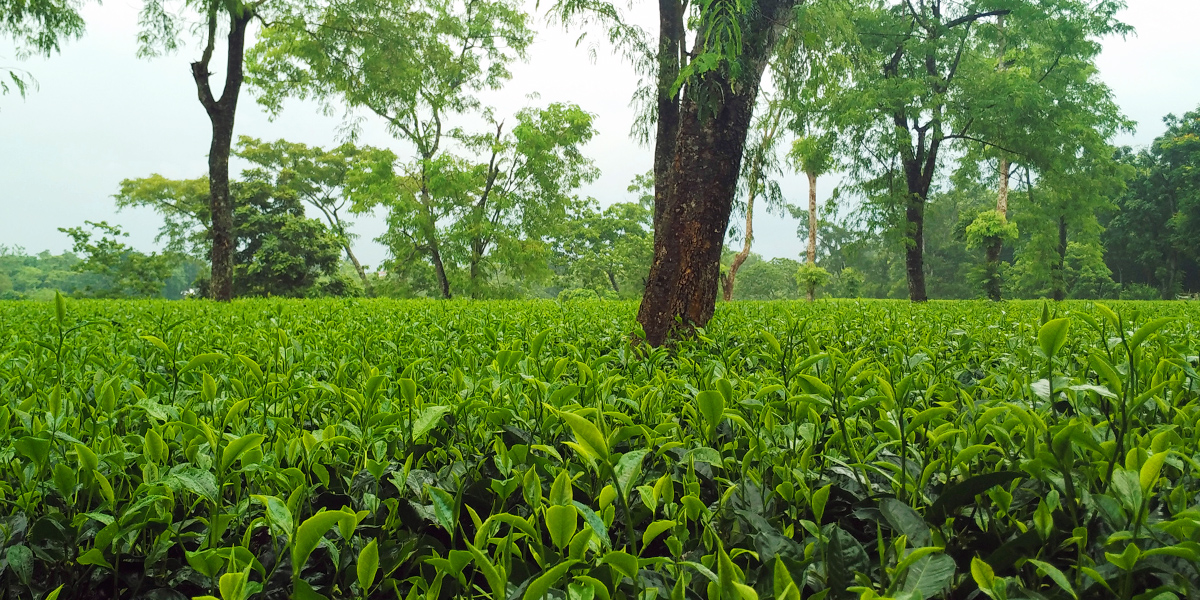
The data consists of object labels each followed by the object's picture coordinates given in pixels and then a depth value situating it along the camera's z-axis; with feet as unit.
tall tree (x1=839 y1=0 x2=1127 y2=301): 49.16
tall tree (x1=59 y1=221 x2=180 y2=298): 109.81
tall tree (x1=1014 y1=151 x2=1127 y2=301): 56.90
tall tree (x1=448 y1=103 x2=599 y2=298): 84.69
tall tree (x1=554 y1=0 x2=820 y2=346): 13.62
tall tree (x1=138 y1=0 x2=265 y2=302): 44.73
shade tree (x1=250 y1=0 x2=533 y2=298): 50.70
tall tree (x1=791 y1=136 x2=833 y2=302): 54.95
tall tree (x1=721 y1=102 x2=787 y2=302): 27.31
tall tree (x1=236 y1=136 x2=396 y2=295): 123.65
